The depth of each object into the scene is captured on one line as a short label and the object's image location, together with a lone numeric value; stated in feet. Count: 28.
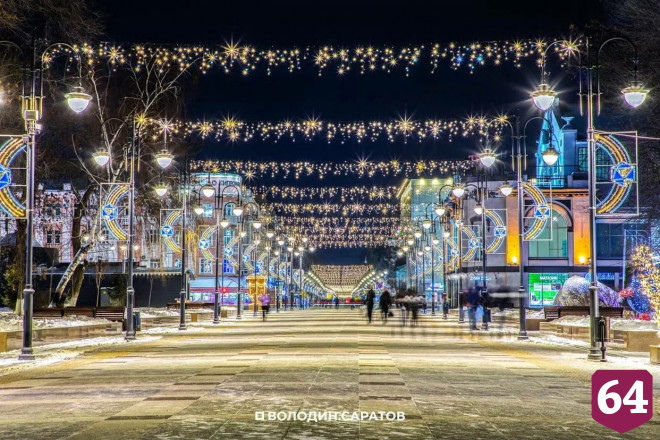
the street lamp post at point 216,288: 183.93
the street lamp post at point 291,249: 290.35
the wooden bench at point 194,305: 226.79
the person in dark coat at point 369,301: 179.81
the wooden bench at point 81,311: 148.25
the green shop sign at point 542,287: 285.43
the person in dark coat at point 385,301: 176.71
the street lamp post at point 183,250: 147.64
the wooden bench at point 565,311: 152.19
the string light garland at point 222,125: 130.62
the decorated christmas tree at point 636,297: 154.36
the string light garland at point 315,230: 351.09
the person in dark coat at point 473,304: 145.89
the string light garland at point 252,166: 176.96
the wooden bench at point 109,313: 148.56
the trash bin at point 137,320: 132.36
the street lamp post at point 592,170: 83.92
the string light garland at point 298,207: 271.69
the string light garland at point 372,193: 226.58
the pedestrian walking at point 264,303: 203.41
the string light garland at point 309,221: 320.91
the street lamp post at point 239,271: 217.77
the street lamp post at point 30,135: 82.69
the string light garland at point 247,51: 101.55
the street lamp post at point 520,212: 120.06
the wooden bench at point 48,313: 135.74
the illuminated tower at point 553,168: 292.14
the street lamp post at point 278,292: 311.47
